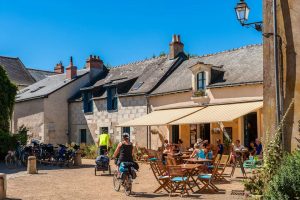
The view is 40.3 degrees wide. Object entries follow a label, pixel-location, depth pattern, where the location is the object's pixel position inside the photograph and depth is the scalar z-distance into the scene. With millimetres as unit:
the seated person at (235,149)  13695
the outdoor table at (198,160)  11402
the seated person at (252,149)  16067
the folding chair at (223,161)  11633
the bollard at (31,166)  14945
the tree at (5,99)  21422
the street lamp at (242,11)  10328
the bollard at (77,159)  17797
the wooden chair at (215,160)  11711
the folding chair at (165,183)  9695
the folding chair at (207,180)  9742
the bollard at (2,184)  9383
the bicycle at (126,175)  9844
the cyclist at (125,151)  10039
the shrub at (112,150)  21741
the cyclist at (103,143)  15223
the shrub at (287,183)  6043
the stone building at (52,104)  26922
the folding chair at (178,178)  9414
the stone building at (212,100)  17531
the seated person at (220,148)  15939
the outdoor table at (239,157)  11691
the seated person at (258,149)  14855
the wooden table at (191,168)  9507
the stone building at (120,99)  23031
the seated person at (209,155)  12903
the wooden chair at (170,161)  10865
